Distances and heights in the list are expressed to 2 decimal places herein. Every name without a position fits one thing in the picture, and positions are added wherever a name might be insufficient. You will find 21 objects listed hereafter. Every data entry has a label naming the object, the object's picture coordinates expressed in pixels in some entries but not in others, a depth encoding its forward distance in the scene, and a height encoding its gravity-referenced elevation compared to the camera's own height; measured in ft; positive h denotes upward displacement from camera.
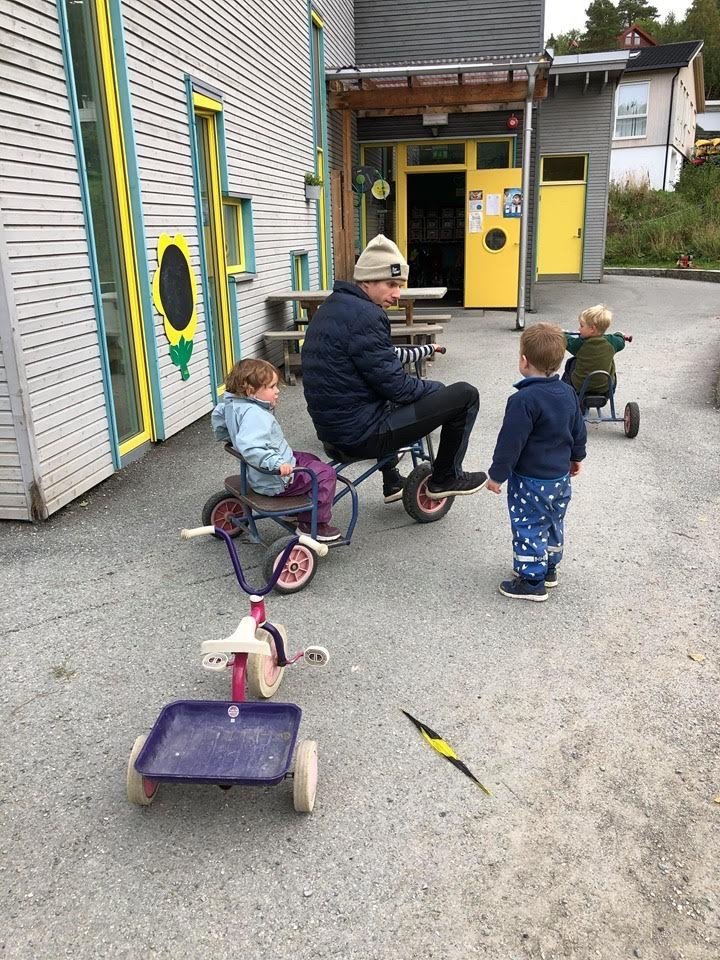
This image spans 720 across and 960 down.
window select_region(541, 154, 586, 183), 65.26 +4.92
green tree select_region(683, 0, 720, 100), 171.22 +41.17
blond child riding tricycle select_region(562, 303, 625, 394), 21.49 -3.12
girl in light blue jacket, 13.19 -3.24
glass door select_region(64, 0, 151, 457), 18.19 +0.68
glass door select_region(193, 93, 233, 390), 26.09 +0.30
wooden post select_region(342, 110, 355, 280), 44.62 +2.03
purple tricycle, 8.13 -5.22
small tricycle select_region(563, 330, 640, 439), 21.90 -4.66
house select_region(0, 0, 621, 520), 16.02 +1.93
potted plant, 38.96 +2.42
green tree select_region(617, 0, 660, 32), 198.70 +52.77
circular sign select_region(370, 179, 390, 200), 51.66 +2.90
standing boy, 12.44 -3.42
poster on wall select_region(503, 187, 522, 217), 49.24 +1.83
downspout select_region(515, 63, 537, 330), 39.09 +1.75
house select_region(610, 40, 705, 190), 111.75 +15.88
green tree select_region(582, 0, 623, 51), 183.01 +48.96
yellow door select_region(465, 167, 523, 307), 49.52 +0.10
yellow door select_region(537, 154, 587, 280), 65.57 +1.19
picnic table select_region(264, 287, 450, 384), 31.22 -3.59
